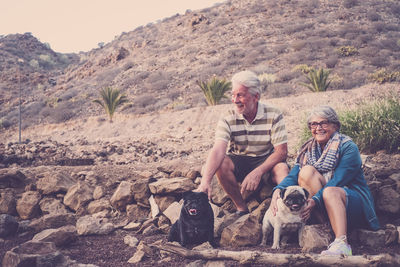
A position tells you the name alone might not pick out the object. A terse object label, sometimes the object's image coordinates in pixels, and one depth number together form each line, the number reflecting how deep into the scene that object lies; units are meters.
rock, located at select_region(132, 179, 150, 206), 4.71
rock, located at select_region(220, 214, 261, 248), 3.35
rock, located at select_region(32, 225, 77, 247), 3.64
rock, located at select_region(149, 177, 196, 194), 4.48
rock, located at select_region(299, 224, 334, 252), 2.97
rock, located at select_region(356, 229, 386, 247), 3.14
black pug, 3.20
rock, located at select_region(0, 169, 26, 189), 5.50
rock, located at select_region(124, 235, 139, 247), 3.74
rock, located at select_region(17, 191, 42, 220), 4.89
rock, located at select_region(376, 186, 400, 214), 3.72
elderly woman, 2.96
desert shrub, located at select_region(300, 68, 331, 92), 13.98
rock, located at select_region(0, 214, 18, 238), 4.13
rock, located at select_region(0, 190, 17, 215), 4.90
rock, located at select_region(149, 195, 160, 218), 4.43
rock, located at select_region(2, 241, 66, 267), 2.92
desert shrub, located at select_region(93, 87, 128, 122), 16.89
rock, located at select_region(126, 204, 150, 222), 4.68
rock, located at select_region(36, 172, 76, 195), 5.16
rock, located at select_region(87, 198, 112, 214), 4.88
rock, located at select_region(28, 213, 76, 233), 4.28
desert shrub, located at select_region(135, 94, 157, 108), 19.26
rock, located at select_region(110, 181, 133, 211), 4.80
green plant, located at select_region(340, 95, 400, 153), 6.30
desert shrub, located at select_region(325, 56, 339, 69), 20.17
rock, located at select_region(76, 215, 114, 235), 4.11
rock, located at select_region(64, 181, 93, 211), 4.96
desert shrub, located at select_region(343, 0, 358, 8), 28.81
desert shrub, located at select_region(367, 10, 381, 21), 26.16
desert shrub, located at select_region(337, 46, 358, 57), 21.36
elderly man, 3.55
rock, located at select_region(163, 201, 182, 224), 4.15
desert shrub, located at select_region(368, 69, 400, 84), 14.70
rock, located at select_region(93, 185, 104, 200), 5.13
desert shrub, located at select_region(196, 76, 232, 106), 14.53
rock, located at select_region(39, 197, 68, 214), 4.95
